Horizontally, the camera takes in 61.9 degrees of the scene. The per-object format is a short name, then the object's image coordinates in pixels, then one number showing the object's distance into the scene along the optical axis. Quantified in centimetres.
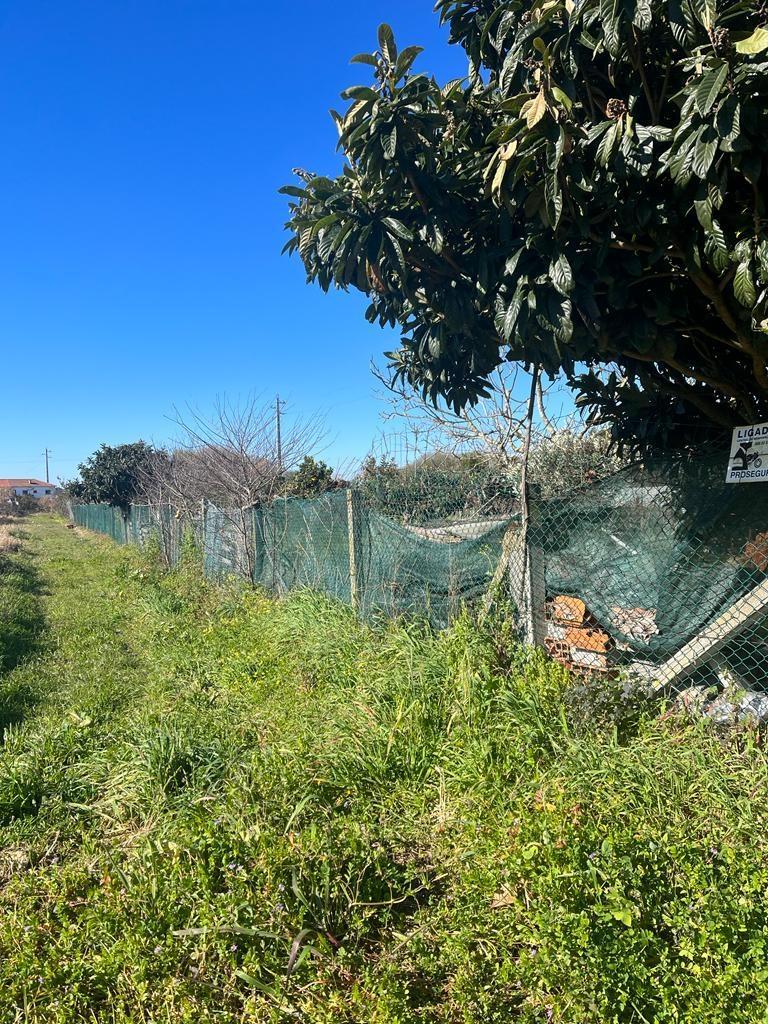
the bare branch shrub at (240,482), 973
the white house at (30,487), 10800
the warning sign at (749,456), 316
